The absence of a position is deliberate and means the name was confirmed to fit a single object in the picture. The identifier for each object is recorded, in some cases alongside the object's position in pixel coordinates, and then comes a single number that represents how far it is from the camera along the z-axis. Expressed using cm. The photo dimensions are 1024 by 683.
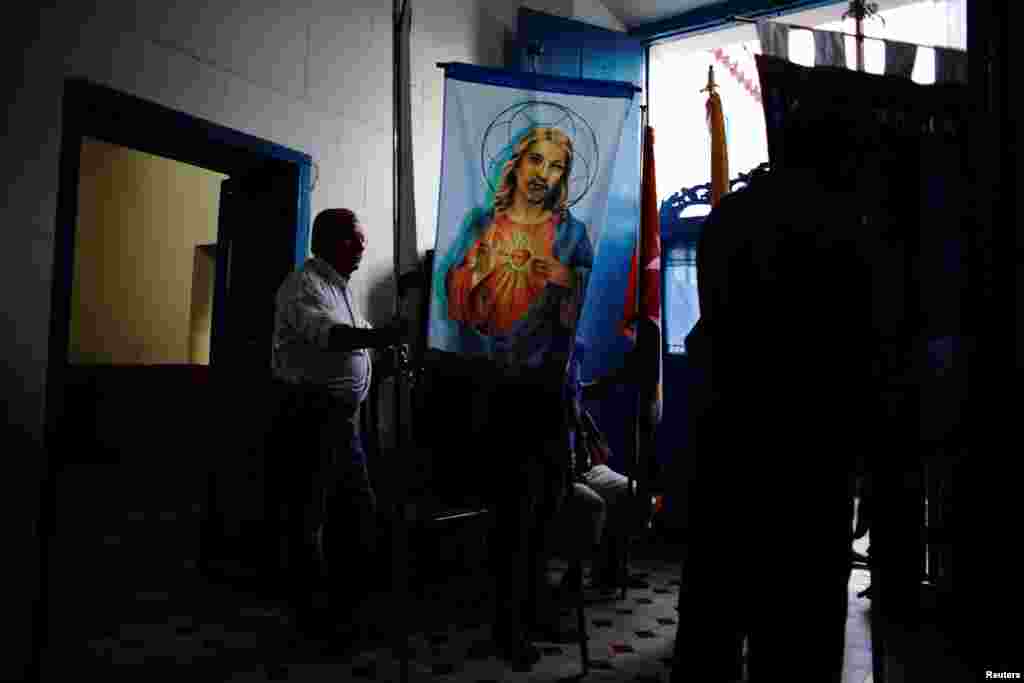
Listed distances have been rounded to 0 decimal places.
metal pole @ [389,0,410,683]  161
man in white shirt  236
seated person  273
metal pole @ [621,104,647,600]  258
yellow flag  371
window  419
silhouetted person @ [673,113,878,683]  134
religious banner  200
